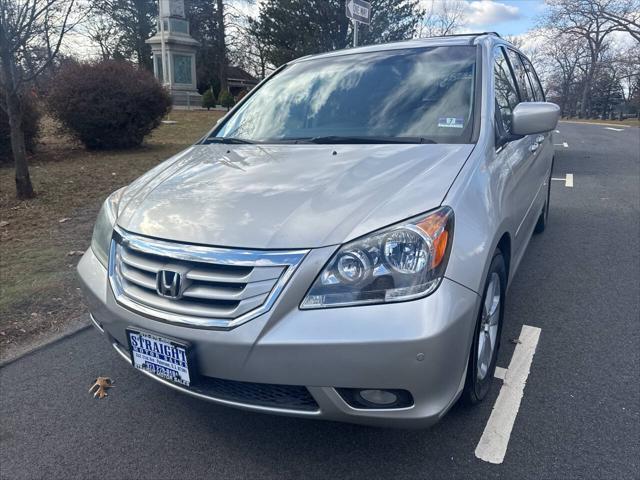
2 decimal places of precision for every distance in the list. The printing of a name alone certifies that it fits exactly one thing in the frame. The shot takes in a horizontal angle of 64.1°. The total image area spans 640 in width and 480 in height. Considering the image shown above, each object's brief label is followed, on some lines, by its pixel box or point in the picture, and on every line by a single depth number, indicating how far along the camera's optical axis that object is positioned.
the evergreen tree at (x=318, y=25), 22.23
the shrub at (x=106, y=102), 10.43
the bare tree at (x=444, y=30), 40.01
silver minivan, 1.82
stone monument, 23.80
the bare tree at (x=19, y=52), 6.31
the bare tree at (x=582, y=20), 41.50
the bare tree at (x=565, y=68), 51.14
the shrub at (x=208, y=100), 27.80
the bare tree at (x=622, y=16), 41.69
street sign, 7.29
